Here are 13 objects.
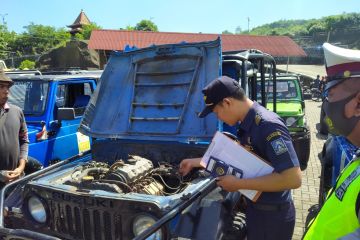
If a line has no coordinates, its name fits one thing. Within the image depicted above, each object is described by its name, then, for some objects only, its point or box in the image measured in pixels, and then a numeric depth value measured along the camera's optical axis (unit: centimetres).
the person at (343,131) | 119
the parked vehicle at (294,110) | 701
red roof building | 2670
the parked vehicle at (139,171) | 235
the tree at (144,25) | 5818
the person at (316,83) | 2389
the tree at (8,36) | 4352
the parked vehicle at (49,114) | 505
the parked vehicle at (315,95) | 2163
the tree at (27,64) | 2493
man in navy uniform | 204
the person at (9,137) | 367
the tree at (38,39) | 4866
